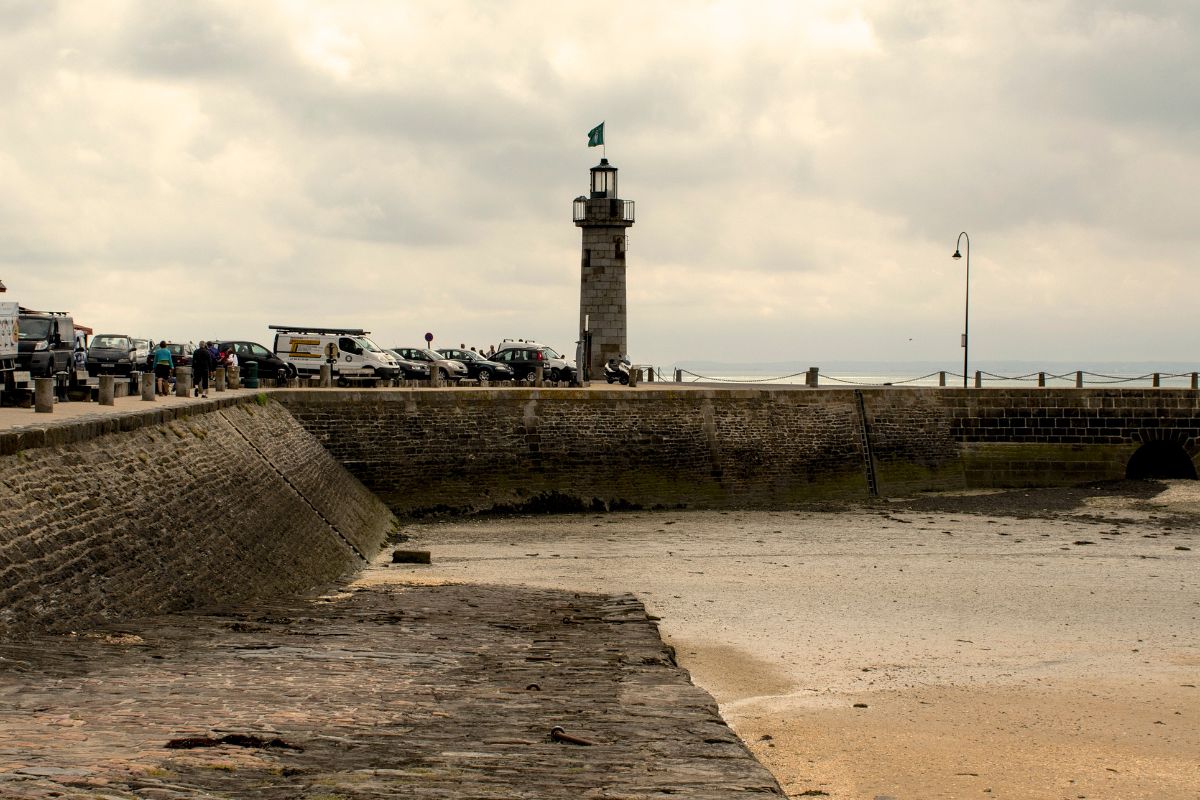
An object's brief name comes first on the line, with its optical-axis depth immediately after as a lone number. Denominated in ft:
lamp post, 141.69
